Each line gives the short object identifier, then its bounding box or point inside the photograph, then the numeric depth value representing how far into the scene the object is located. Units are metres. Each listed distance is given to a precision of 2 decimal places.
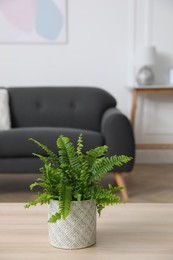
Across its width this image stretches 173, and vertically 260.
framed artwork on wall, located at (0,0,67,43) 4.47
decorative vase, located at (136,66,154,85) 4.41
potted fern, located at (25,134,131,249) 1.26
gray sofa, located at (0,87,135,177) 3.85
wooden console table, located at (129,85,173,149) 4.29
